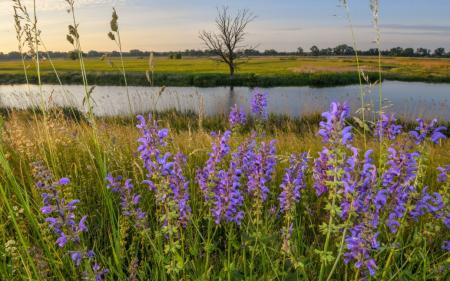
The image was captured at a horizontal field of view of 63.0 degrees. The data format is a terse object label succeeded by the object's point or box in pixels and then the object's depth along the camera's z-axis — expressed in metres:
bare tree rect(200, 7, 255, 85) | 49.56
